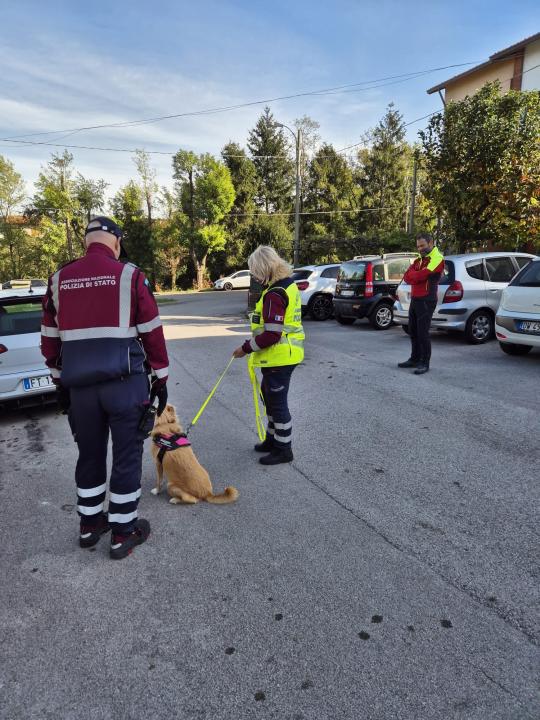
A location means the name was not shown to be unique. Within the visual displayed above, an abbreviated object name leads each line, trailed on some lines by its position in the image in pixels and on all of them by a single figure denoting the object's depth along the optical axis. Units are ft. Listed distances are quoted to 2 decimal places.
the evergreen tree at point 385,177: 132.16
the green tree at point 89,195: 128.26
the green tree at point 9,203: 130.11
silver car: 28.73
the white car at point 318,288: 45.60
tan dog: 10.99
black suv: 37.24
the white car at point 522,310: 22.68
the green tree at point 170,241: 126.11
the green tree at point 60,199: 123.54
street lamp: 77.63
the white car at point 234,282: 115.24
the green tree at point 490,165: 39.34
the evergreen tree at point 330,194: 127.65
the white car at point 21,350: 16.58
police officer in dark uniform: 8.50
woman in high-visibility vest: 12.37
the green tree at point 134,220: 126.00
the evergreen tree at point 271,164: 133.49
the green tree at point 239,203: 125.80
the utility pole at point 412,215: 83.58
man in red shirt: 22.09
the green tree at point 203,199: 120.26
